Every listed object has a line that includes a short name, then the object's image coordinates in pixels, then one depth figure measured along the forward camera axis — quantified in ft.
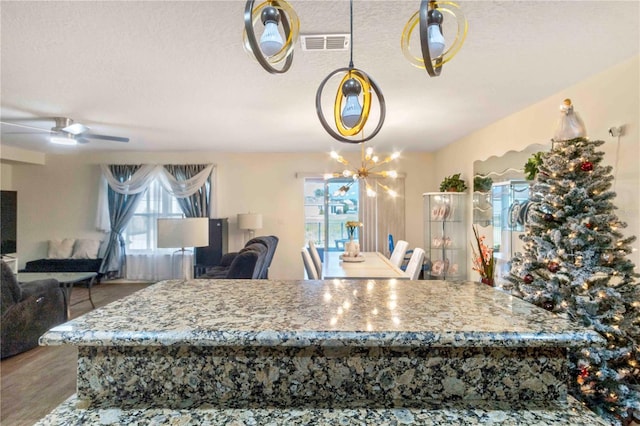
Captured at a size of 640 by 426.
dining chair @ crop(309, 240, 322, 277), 12.26
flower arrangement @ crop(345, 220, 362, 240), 13.91
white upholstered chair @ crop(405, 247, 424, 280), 10.91
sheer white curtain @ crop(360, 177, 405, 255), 19.83
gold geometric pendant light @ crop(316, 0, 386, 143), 4.36
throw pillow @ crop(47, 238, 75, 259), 19.47
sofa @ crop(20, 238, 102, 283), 18.12
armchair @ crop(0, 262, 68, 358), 9.87
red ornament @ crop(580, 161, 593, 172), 5.77
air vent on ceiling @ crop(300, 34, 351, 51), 6.43
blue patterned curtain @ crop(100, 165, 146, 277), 19.51
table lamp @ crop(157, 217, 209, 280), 10.16
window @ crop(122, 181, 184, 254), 20.01
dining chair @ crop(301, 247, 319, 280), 11.41
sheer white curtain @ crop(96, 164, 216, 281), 19.58
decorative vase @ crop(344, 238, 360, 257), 13.58
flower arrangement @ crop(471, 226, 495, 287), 11.96
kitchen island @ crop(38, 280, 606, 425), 2.50
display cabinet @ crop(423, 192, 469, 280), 15.97
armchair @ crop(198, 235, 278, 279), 10.56
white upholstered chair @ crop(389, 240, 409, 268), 14.03
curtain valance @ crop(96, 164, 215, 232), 19.56
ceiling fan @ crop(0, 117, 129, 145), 12.05
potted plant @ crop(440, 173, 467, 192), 15.66
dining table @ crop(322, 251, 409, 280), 10.12
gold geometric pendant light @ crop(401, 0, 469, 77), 3.14
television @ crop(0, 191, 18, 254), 18.30
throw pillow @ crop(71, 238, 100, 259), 19.26
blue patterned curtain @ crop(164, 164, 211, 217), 19.49
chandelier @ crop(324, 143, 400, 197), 12.01
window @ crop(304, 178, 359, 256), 20.30
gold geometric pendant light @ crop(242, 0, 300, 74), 3.35
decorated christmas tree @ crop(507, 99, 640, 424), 5.13
